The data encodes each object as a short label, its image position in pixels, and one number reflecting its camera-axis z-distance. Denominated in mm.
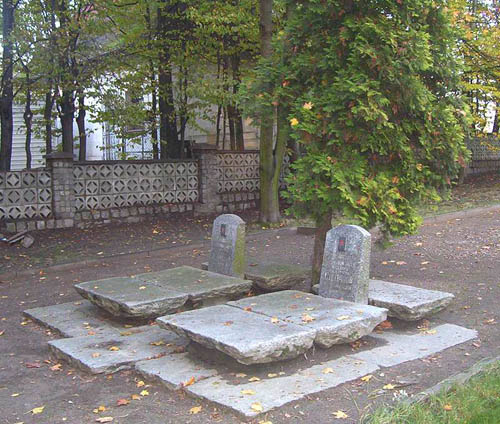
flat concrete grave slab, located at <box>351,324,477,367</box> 5797
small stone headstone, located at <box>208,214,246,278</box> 8328
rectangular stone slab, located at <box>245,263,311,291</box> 8039
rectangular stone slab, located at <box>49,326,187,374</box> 5730
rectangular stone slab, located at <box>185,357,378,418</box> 4723
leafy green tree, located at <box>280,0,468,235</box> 7039
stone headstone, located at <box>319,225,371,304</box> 6660
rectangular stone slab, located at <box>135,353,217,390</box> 5230
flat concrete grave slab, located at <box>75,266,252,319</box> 6762
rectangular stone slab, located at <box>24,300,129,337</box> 6957
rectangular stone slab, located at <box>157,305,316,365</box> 5062
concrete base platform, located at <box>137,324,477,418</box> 4809
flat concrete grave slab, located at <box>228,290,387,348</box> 5660
